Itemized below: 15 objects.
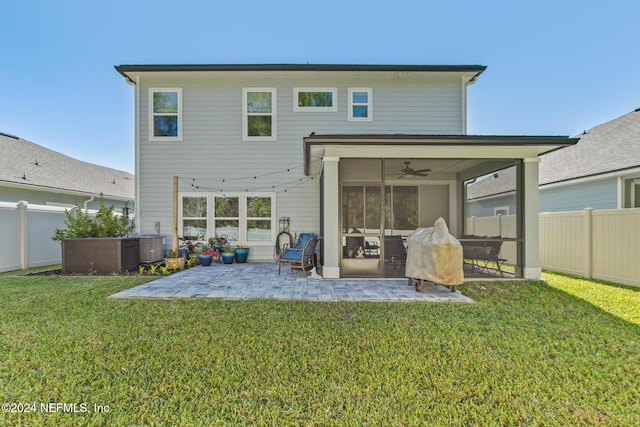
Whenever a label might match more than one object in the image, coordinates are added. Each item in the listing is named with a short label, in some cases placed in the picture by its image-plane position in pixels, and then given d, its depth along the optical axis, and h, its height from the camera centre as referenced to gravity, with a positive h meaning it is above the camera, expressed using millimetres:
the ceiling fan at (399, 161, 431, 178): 7285 +1192
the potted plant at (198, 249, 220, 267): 7602 -1194
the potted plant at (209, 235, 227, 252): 8227 -857
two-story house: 8508 +2757
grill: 4766 -764
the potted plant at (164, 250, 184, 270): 6957 -1180
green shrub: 6684 -300
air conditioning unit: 7246 -914
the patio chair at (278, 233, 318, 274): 6206 -941
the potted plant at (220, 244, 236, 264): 7973 -1169
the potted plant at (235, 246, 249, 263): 8094 -1160
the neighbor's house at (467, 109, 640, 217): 7605 +1227
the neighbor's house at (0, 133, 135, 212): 9116 +1357
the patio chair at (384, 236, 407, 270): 6520 -813
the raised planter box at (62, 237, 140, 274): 6516 -968
